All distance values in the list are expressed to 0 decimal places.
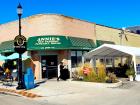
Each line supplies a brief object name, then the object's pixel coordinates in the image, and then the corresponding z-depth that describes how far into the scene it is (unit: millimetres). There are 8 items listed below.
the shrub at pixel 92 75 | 9318
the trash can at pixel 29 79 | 8358
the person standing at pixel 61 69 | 11091
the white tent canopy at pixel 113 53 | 10544
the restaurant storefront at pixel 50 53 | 11367
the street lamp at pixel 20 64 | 8297
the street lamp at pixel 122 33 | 17314
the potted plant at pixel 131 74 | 10339
